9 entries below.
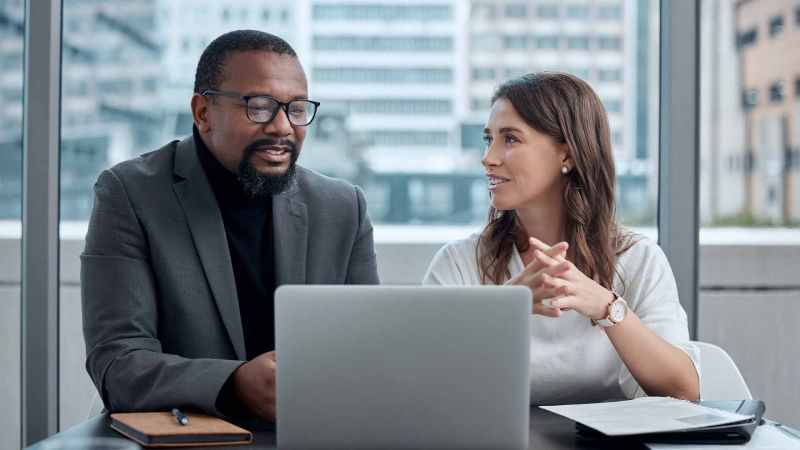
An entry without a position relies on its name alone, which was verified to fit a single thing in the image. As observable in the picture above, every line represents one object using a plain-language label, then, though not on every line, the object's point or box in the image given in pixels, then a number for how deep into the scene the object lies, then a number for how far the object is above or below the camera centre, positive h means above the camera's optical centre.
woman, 2.19 -0.02
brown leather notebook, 1.45 -0.35
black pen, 1.53 -0.34
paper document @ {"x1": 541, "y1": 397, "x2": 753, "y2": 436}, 1.45 -0.33
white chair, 2.15 -0.36
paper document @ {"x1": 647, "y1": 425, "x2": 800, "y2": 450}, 1.41 -0.35
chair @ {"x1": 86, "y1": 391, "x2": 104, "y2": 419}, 2.07 -0.43
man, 2.01 +0.00
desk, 1.46 -0.36
